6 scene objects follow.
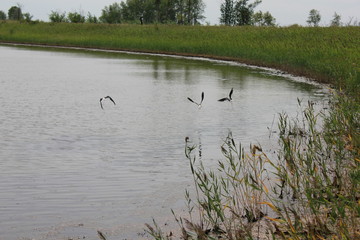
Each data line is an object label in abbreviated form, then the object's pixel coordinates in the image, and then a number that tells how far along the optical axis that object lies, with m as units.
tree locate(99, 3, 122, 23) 111.62
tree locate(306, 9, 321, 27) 133.27
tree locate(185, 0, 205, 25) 121.19
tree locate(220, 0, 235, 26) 88.19
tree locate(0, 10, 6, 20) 137.39
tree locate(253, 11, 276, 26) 96.25
